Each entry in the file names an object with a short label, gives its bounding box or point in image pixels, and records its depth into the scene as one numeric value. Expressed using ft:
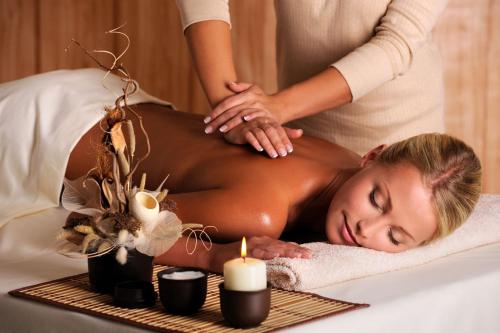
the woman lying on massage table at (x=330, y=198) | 7.52
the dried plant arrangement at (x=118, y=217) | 6.65
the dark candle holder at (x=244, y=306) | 6.28
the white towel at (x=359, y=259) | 6.98
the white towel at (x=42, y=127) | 8.64
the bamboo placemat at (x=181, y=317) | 6.36
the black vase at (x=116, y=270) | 6.75
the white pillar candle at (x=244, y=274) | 6.28
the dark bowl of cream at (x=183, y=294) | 6.41
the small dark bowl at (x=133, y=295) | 6.57
